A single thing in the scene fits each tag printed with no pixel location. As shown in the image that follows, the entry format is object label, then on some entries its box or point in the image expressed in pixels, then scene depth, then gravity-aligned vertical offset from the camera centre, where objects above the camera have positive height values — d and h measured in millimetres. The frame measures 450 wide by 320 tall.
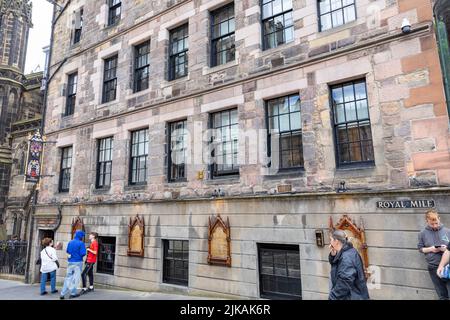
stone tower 25484 +13133
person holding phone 5801 -483
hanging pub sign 13938 +2916
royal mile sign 6391 +310
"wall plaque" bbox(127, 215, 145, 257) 10805 -439
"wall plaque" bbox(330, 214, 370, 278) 6914 -295
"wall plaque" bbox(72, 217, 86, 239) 12778 +30
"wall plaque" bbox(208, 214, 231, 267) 8875 -544
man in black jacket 4273 -729
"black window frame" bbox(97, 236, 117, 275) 11844 -1076
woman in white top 10141 -1041
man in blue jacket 9375 -1123
